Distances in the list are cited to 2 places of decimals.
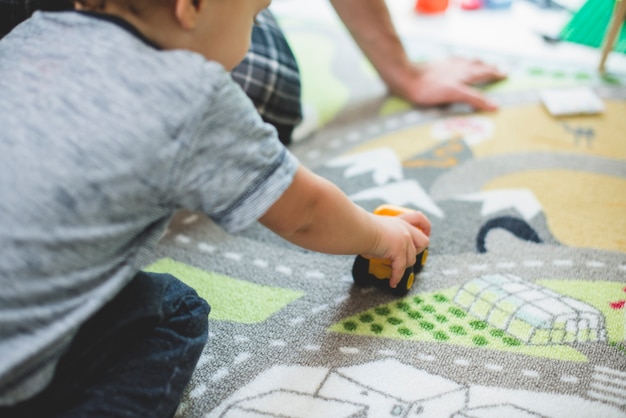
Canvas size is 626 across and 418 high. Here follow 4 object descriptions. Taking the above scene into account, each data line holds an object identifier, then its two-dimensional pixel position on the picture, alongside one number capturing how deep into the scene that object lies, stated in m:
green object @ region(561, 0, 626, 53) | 1.37
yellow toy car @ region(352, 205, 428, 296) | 0.82
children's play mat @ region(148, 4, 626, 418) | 0.71
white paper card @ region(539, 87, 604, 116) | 1.21
